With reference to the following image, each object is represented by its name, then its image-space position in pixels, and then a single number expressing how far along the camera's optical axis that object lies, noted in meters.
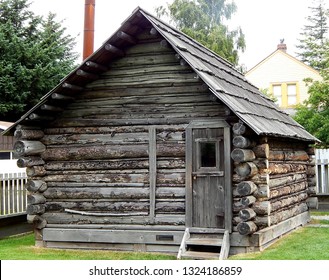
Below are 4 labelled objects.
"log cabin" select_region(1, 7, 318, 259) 11.39
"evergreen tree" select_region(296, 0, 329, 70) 56.60
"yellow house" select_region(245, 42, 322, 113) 37.38
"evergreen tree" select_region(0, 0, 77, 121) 31.38
